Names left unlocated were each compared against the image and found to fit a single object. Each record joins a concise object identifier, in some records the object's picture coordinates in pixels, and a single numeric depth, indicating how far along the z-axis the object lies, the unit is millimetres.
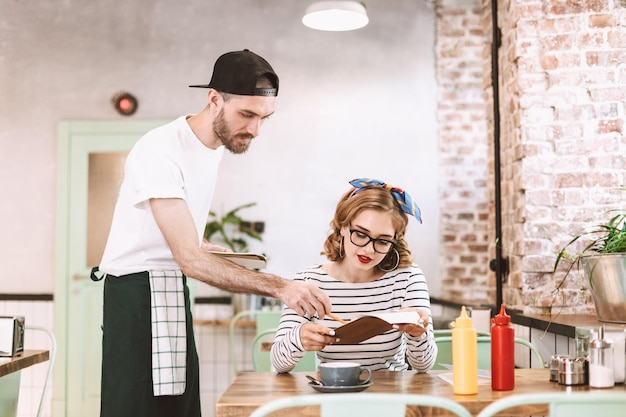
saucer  1731
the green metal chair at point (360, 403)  1250
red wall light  5270
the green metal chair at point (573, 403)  1270
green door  5148
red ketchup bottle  1804
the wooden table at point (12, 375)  2488
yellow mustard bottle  1735
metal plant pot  2424
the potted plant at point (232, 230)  5121
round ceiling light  4250
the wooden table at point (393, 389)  1654
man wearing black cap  2158
